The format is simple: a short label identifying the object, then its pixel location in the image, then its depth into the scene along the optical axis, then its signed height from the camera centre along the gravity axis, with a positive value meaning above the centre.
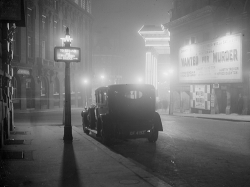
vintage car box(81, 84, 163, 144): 12.13 -0.85
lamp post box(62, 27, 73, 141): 12.60 -0.45
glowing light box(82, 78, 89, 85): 52.56 +2.00
